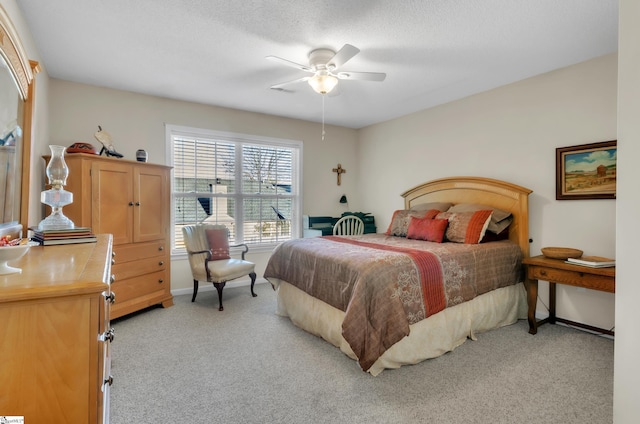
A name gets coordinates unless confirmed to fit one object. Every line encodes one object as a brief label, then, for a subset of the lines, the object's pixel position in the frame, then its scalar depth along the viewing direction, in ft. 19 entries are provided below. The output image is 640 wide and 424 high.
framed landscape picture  8.96
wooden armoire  9.49
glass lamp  5.65
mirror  5.04
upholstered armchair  11.64
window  13.56
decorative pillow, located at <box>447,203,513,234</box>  10.60
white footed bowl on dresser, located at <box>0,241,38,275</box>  2.80
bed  7.09
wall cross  17.42
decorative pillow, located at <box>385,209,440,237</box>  12.12
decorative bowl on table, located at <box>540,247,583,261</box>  8.89
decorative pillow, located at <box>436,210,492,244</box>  10.19
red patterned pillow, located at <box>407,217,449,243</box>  10.79
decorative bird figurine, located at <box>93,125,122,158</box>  10.50
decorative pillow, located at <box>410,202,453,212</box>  12.57
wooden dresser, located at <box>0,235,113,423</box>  2.32
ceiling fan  8.59
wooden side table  7.83
